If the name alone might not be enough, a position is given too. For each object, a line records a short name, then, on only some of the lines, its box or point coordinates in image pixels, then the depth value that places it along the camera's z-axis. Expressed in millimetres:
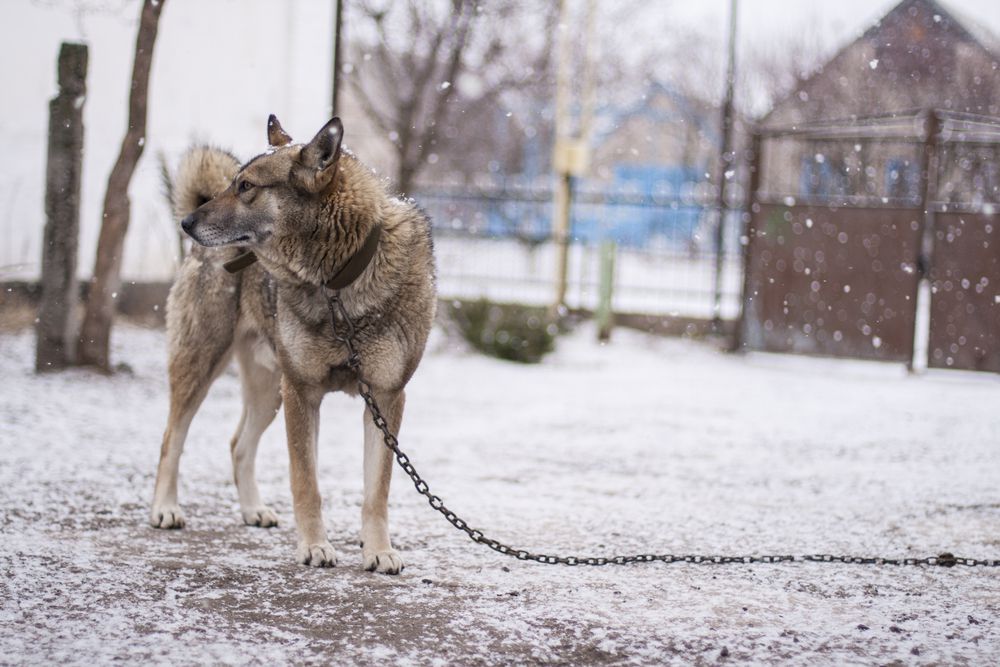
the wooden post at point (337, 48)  11516
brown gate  12328
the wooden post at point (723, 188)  15047
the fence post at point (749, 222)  13578
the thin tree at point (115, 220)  8672
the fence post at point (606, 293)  14742
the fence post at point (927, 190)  12500
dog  4254
